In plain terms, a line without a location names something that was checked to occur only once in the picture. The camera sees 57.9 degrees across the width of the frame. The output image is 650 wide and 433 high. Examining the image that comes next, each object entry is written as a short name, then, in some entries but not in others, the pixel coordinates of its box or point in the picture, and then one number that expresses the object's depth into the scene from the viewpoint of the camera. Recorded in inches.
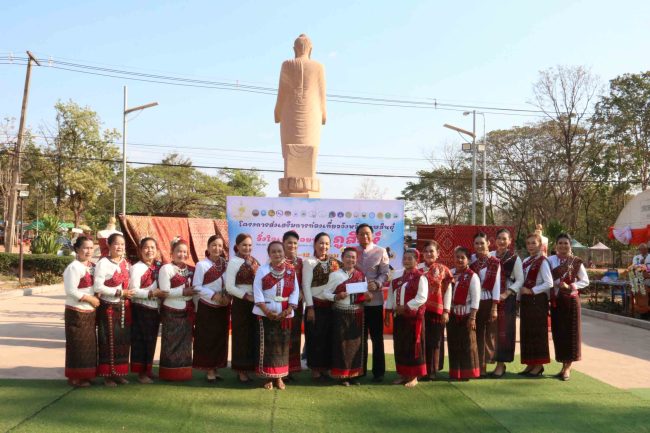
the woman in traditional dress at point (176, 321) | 185.2
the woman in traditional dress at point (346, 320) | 184.7
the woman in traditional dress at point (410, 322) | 186.9
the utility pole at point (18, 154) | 709.9
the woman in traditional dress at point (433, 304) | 190.9
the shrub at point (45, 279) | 545.3
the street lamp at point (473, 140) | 764.0
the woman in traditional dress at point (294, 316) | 189.9
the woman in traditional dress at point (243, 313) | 183.9
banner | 271.0
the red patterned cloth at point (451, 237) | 292.2
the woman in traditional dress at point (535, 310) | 204.1
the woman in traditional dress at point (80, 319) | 175.8
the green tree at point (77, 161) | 999.0
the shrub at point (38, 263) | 589.0
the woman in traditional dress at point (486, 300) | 199.7
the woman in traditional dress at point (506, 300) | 205.1
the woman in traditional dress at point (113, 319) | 180.1
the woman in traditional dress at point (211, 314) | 187.8
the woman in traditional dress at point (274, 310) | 178.7
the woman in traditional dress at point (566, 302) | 204.5
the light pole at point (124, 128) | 723.4
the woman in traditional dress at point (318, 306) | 187.8
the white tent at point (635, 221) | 502.6
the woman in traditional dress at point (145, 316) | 186.1
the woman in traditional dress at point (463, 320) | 192.5
